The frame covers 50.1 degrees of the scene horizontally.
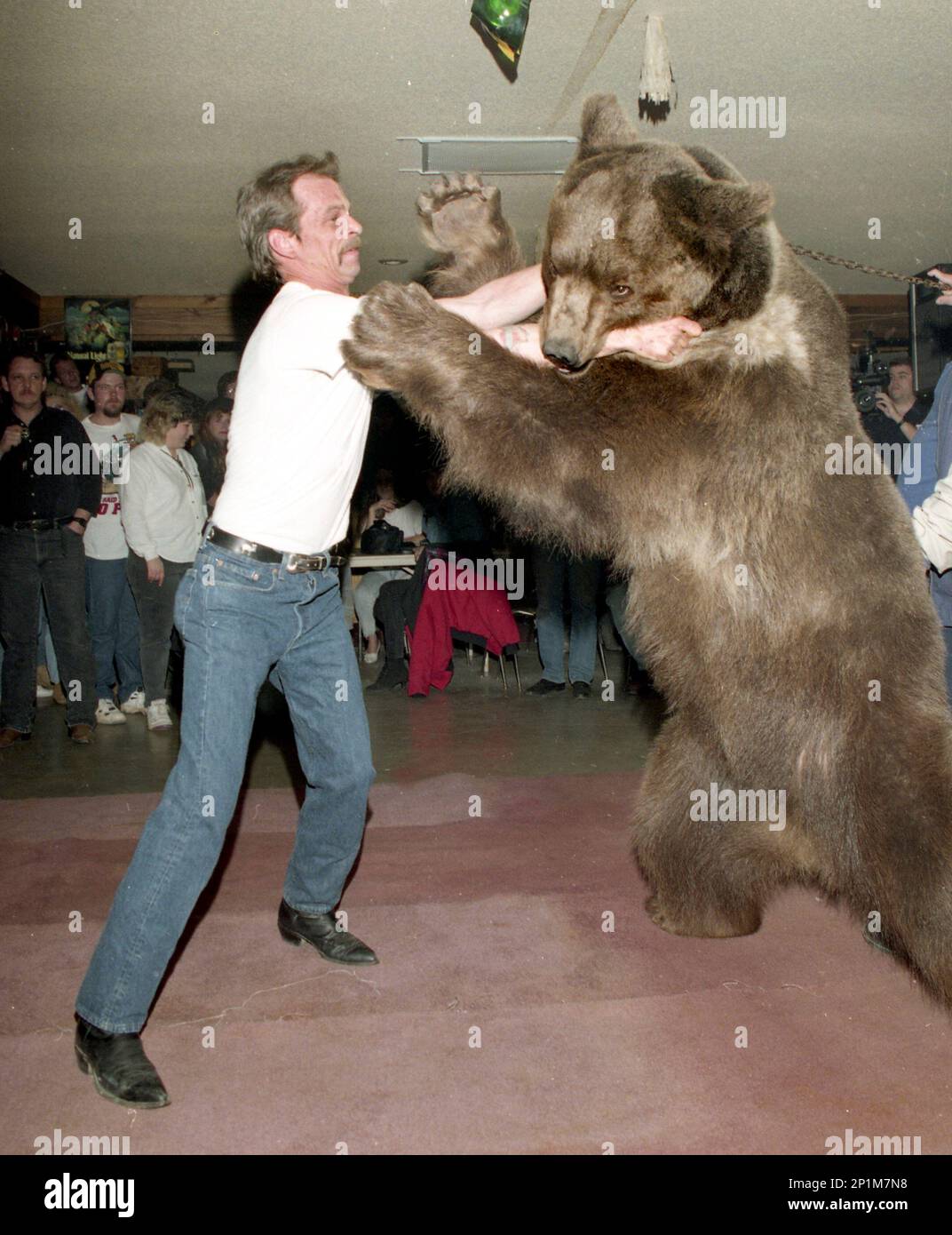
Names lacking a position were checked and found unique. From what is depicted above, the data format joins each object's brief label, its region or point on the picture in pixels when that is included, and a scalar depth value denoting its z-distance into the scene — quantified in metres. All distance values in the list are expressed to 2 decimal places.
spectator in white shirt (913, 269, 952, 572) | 3.59
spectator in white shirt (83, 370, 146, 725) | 7.67
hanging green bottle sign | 5.40
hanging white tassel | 5.40
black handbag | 9.77
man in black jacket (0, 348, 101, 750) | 6.82
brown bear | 2.63
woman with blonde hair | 7.27
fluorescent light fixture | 7.52
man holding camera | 7.87
